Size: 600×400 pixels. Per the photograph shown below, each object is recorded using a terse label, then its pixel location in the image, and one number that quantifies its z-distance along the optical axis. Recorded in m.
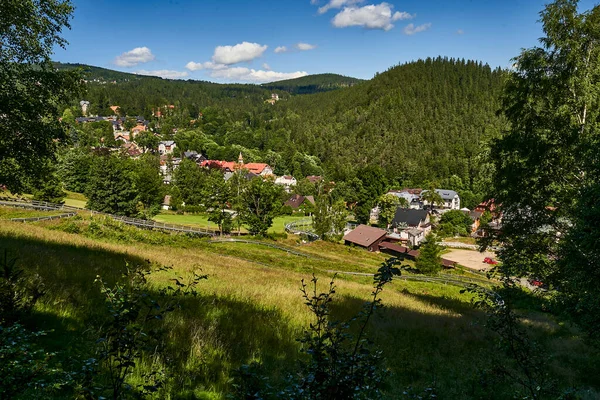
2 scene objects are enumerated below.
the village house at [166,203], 84.26
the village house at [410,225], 74.88
